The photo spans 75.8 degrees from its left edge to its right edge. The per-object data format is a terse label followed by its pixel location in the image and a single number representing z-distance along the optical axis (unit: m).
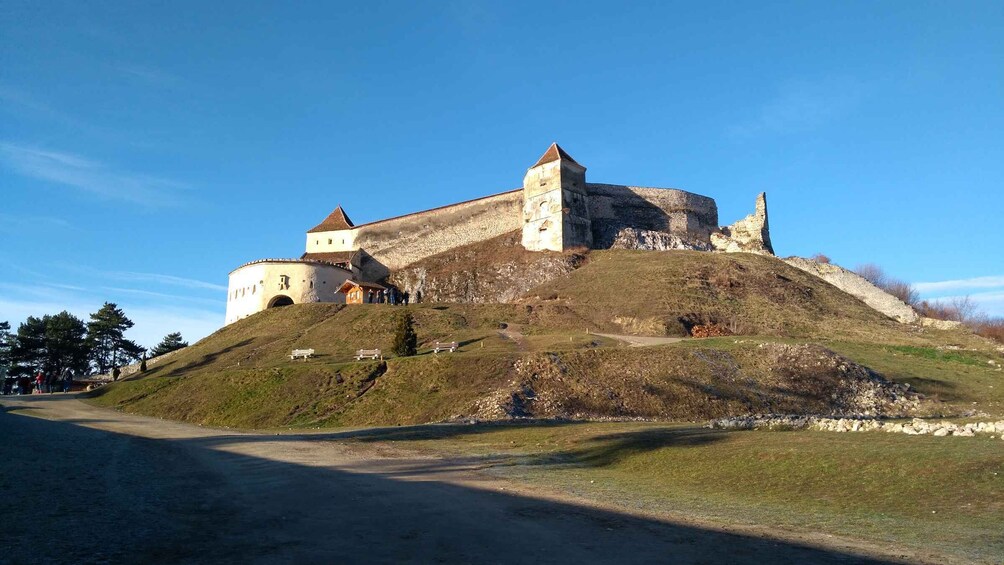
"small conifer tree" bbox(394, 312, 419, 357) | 36.09
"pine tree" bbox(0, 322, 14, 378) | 61.75
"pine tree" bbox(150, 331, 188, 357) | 84.81
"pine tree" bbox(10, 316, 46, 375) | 61.25
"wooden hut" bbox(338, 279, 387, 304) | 58.12
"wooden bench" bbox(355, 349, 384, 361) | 35.91
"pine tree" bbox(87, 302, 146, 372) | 72.44
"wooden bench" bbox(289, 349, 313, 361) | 38.59
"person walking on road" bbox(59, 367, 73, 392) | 48.03
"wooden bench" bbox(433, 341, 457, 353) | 36.56
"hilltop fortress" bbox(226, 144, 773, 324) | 63.09
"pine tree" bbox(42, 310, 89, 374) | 62.22
